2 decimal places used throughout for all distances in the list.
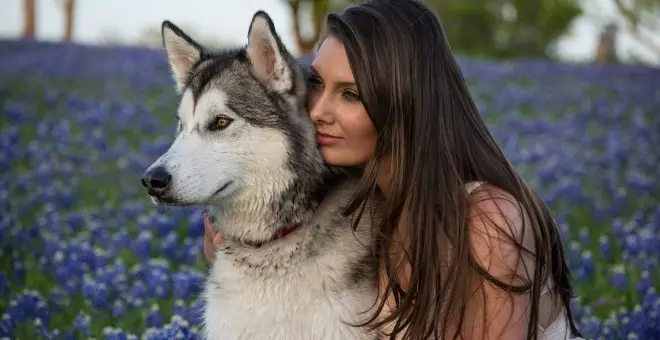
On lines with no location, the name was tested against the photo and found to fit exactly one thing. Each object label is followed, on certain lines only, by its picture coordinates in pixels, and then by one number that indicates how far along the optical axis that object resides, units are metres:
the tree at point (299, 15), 26.00
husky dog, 3.65
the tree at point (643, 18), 14.41
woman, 3.59
